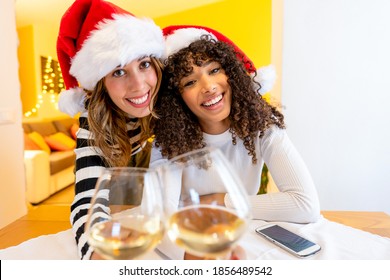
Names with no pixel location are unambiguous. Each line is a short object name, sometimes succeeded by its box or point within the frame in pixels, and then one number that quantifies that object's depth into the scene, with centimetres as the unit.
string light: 443
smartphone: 61
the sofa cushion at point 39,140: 345
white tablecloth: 61
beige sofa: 300
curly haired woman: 93
